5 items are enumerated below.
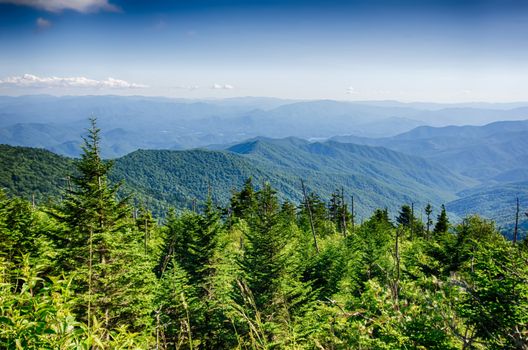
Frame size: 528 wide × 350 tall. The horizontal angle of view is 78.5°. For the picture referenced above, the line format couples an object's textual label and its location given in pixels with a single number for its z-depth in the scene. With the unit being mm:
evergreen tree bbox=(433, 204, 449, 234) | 51125
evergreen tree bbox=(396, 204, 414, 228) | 61800
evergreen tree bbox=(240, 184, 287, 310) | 13234
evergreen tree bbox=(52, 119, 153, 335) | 12375
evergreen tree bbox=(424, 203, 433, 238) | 57262
